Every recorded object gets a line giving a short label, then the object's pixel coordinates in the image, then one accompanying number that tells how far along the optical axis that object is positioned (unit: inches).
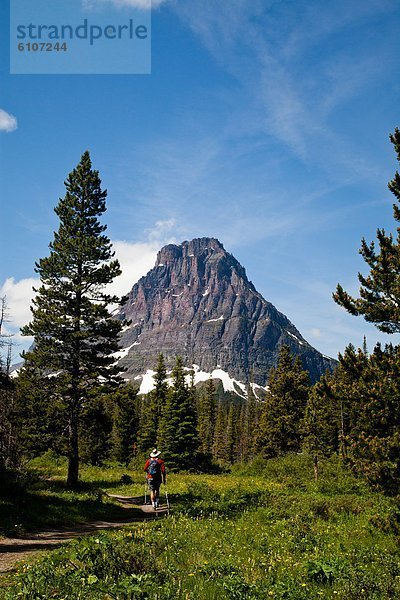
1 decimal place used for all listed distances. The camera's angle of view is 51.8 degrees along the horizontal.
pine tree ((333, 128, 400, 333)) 590.3
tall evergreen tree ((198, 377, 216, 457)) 3376.2
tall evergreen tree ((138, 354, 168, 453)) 2044.8
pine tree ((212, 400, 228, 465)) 3644.2
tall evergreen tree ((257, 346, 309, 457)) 1740.9
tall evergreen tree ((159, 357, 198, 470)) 1701.5
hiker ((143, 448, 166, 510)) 628.1
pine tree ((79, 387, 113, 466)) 906.1
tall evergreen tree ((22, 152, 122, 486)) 905.5
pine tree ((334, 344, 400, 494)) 520.4
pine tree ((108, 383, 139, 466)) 2297.0
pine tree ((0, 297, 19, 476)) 775.5
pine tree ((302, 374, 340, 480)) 1291.8
